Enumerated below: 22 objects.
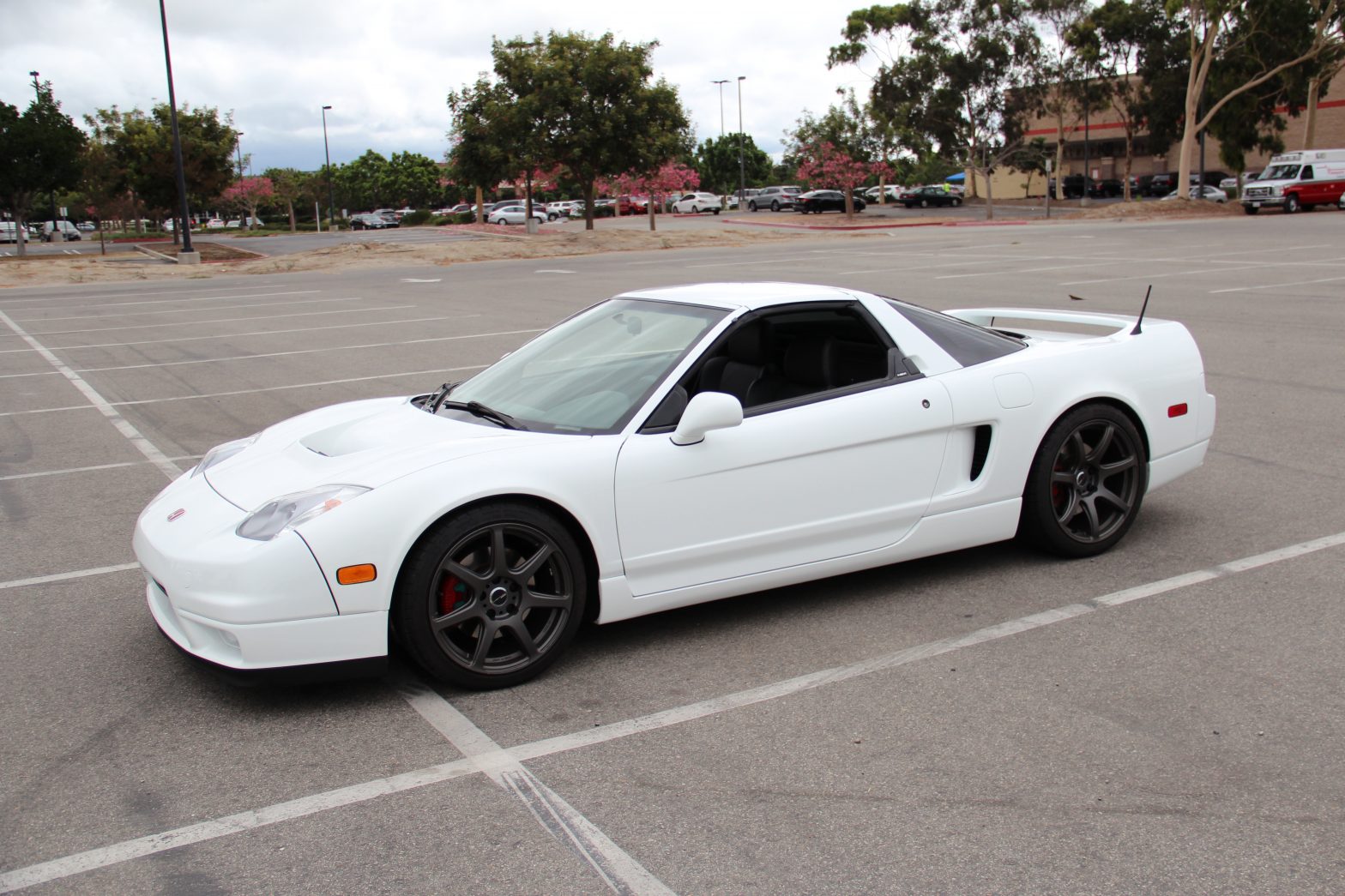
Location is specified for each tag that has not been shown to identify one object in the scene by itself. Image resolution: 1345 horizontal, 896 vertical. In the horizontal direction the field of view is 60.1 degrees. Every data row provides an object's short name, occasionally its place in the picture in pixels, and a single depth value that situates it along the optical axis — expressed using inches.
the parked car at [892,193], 3011.8
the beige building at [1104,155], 3073.3
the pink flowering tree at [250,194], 3420.3
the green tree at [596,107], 1502.2
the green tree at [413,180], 3777.1
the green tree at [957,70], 2256.4
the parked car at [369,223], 3021.7
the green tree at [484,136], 1560.0
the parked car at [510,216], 2586.1
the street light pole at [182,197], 1304.1
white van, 1839.3
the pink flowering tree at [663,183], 1878.0
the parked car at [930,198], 2785.4
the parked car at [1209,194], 2240.4
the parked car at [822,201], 2556.6
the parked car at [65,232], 2942.9
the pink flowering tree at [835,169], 2233.0
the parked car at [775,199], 2847.0
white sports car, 146.5
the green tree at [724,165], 3981.3
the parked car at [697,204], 2874.0
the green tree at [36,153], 1589.6
